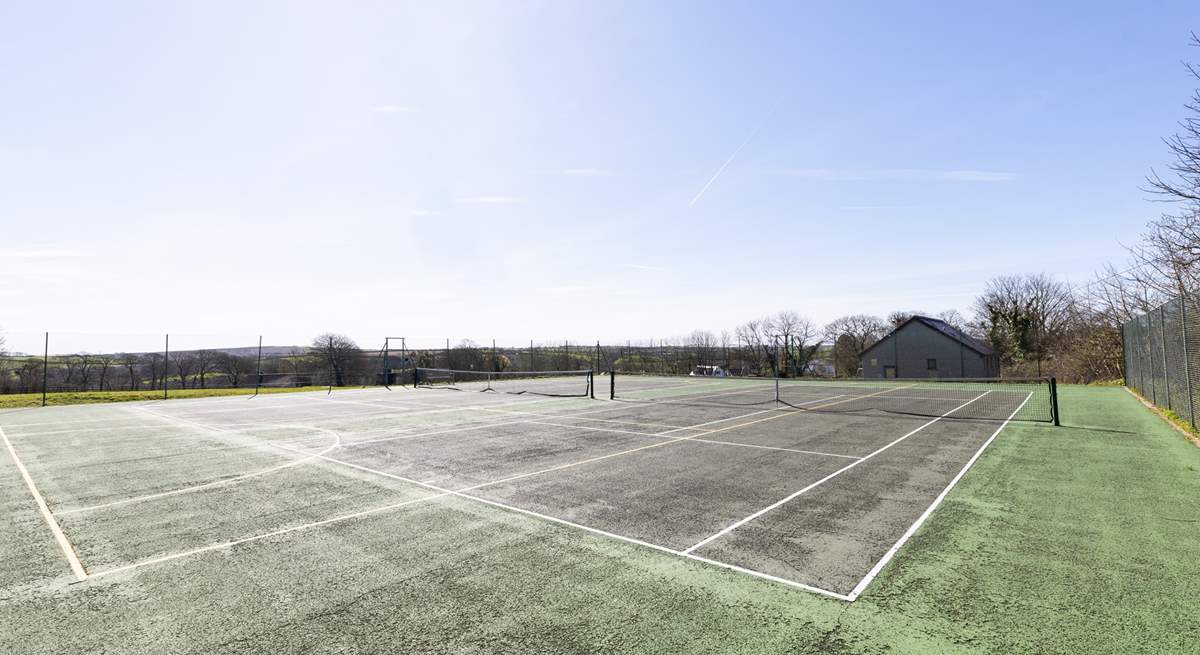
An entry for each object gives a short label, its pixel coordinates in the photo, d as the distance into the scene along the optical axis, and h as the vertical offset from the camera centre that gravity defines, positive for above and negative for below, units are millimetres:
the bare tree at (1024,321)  54853 +3527
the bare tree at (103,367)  32812 -161
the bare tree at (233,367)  37594 -326
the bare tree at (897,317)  77281 +5657
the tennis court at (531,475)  5844 -2081
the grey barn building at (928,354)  50781 -92
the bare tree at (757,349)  62950 +915
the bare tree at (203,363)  39438 +3
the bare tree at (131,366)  33009 -119
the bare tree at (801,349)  68500 +889
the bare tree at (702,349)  64375 +962
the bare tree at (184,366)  36906 -204
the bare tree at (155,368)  33250 -274
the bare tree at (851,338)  68062 +2312
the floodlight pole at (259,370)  33625 -510
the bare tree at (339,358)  41156 +310
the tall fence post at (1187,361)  12297 -283
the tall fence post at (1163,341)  14764 +278
